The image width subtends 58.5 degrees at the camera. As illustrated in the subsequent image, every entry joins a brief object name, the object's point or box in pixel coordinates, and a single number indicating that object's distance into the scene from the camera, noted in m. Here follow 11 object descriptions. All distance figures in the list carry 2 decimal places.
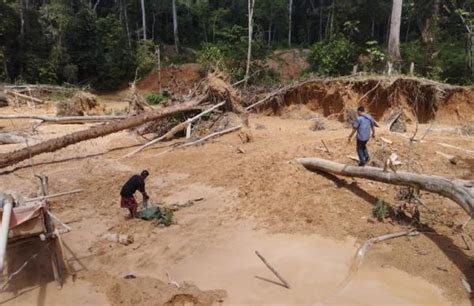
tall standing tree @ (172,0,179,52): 32.33
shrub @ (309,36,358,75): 21.16
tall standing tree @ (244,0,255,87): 20.38
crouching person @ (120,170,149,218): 7.89
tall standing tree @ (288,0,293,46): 35.45
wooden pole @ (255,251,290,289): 6.06
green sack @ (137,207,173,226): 8.05
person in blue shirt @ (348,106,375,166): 9.03
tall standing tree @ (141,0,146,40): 31.78
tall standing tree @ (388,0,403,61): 18.17
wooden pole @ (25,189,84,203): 5.85
